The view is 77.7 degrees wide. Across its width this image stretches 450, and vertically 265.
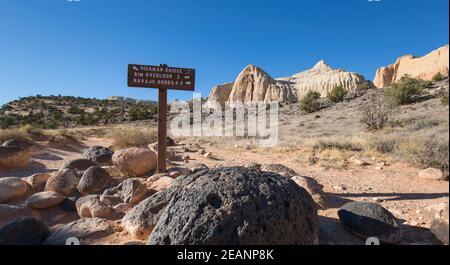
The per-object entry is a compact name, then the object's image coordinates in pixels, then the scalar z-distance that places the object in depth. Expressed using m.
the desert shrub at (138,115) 27.88
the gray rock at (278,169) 5.98
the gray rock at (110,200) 4.34
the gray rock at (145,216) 3.16
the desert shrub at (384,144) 9.28
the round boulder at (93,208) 3.93
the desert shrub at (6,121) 20.28
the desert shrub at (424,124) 11.86
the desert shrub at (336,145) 10.04
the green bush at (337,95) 28.47
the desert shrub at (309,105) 25.31
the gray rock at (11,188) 4.62
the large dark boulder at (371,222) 3.25
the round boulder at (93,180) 5.04
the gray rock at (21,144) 7.43
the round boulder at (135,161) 6.23
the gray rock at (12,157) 6.73
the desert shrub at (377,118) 14.28
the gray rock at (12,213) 3.82
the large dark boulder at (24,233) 3.00
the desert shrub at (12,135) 10.08
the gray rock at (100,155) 7.50
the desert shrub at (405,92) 20.36
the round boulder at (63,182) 4.98
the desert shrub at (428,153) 6.86
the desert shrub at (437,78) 30.30
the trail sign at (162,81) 5.96
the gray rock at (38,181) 5.23
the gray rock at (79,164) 6.44
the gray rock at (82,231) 3.15
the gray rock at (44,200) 4.29
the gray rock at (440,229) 2.93
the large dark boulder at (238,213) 2.27
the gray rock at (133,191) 4.42
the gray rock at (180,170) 5.73
